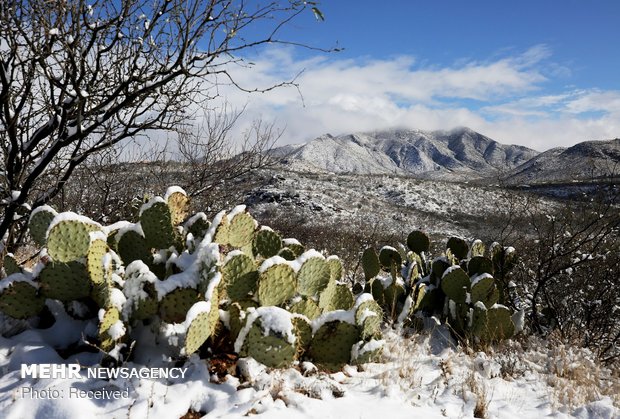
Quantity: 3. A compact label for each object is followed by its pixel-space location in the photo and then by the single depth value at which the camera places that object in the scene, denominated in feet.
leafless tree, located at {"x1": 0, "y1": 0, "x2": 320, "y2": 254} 10.52
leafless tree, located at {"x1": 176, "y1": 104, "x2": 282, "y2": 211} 22.54
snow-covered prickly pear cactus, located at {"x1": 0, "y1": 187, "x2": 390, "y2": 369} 8.67
